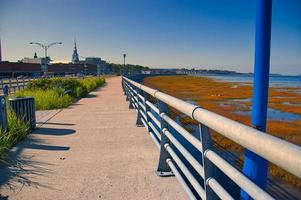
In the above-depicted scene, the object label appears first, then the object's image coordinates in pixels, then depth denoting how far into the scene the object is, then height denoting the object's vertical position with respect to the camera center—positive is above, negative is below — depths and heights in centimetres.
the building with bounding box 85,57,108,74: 12538 +1107
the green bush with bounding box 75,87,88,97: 1367 -81
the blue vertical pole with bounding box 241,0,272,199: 189 +16
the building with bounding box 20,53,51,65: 9547 +821
